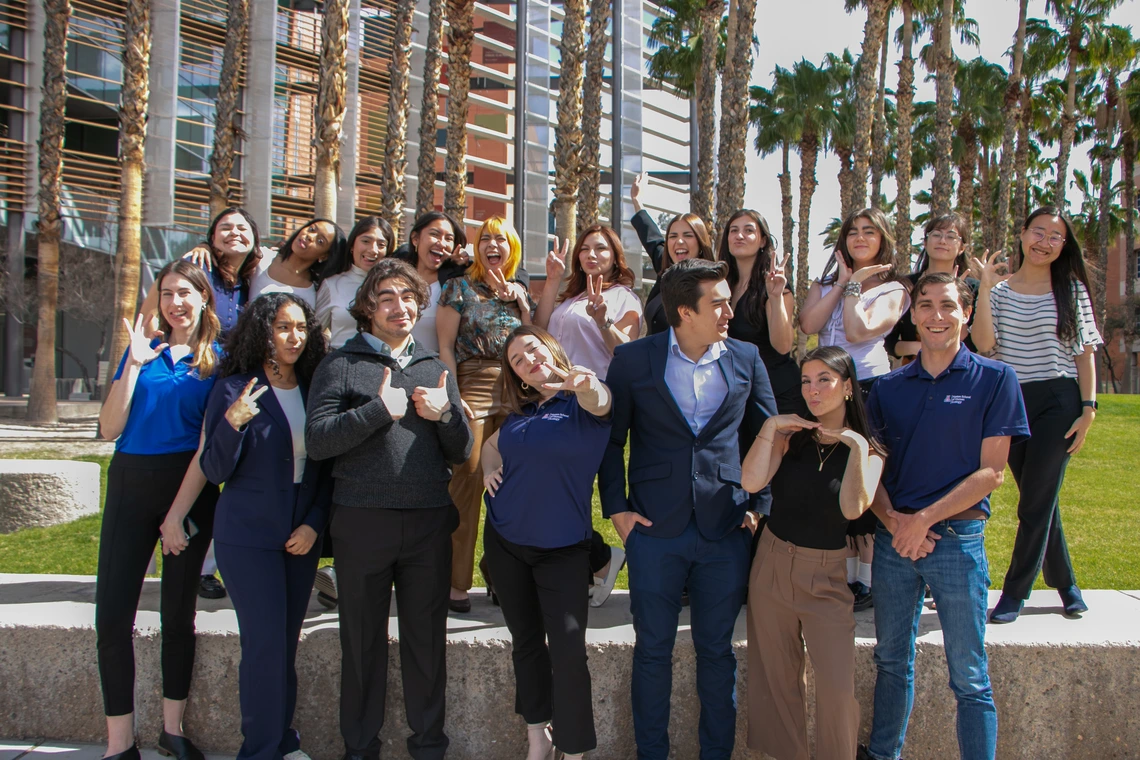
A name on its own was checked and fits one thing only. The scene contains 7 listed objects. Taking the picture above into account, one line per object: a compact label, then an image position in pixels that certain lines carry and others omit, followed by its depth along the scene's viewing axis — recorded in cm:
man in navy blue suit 354
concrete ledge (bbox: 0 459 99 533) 734
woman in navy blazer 350
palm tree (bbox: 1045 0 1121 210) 3103
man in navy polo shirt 333
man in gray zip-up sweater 353
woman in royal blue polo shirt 367
